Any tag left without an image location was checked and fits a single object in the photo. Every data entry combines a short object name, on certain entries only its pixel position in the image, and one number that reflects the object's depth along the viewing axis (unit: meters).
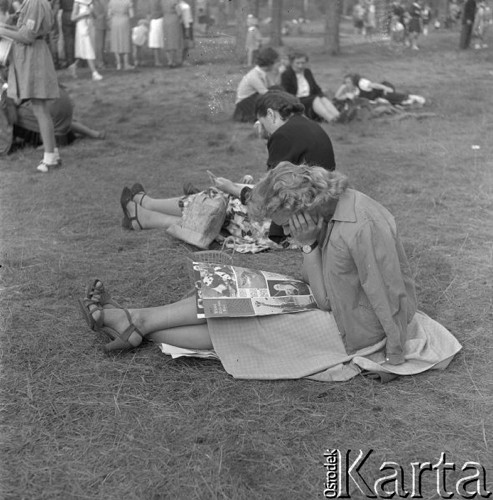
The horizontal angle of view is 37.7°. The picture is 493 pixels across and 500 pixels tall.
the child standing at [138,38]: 17.48
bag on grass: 5.35
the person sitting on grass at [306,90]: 10.51
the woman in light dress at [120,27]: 16.19
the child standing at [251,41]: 16.14
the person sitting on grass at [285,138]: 5.18
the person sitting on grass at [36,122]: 8.17
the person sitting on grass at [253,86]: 10.10
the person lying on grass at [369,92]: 11.27
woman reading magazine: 3.29
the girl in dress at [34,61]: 6.96
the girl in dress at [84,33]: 14.79
